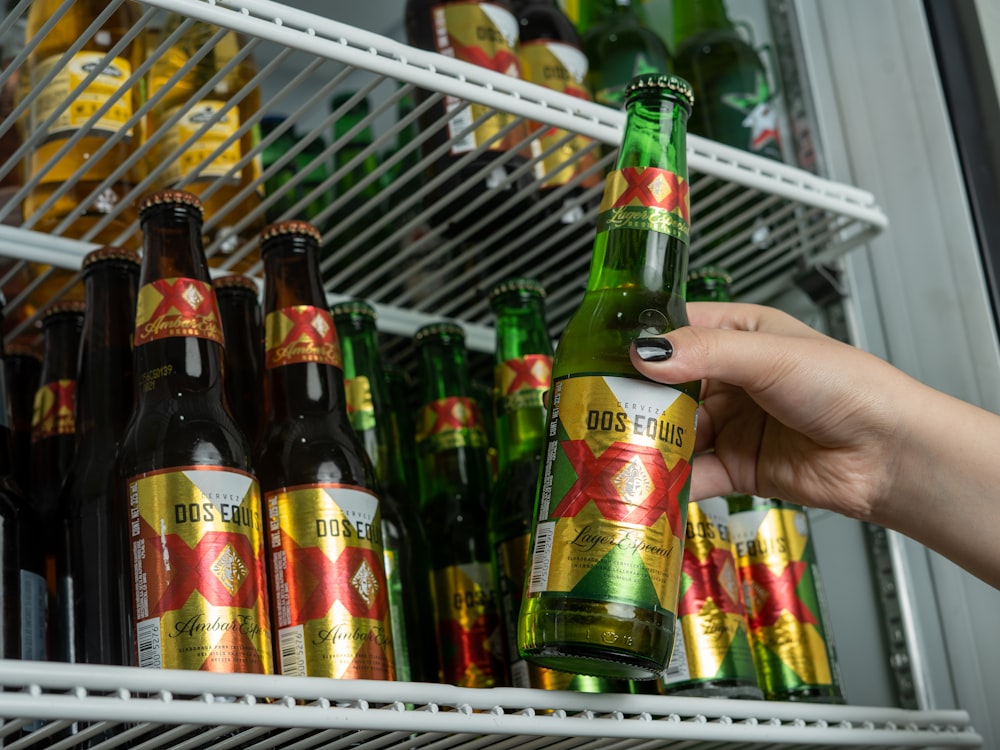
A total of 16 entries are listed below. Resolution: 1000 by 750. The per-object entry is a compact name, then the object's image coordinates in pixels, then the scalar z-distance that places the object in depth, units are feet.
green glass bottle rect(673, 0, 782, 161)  4.31
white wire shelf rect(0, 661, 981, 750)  1.97
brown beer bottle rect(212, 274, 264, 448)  3.26
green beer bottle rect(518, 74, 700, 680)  2.36
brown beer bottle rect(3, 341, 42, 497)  3.38
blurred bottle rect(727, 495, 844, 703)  3.34
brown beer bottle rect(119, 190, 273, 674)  2.34
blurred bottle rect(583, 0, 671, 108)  4.52
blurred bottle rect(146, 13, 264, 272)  3.28
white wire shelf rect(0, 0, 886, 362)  2.81
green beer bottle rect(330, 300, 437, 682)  3.24
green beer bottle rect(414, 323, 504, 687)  3.21
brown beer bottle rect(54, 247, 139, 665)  2.60
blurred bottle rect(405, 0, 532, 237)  3.38
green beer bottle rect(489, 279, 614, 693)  3.14
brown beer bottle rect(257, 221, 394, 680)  2.56
